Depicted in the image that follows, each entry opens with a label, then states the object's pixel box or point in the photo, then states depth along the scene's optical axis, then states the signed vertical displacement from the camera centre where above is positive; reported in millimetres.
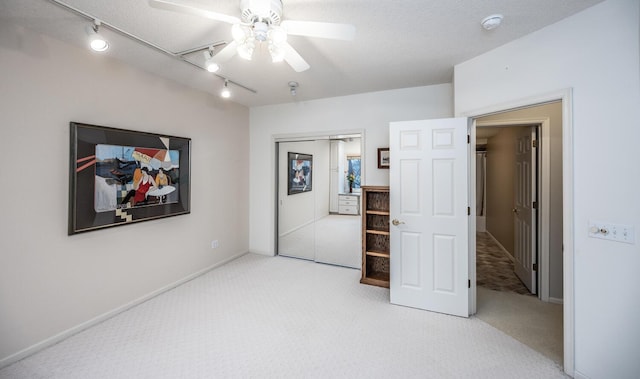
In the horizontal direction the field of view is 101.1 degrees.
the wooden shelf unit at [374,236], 3406 -637
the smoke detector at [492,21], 1929 +1263
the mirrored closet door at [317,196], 4492 -111
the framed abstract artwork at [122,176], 2352 +134
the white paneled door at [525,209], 3131 -247
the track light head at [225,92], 3086 +1143
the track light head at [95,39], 1908 +1110
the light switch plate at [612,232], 1617 -264
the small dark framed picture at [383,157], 3672 +462
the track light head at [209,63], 2242 +1083
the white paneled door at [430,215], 2607 -256
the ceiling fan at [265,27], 1459 +958
